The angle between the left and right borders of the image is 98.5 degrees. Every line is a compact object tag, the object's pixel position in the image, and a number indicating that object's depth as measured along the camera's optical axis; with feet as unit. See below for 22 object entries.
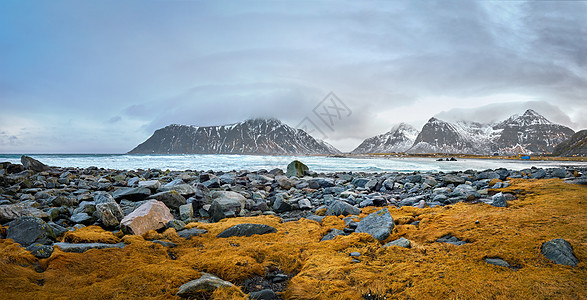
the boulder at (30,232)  12.75
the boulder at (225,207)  20.97
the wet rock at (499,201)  17.58
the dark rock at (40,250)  10.69
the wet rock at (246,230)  15.31
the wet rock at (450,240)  12.08
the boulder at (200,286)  8.13
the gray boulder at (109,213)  17.02
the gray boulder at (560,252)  9.01
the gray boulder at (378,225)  13.74
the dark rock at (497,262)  9.42
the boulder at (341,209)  19.85
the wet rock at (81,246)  11.15
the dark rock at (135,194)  23.41
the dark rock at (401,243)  12.10
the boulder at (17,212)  16.18
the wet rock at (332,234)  14.60
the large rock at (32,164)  55.47
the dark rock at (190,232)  15.51
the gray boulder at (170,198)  22.03
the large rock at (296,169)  53.01
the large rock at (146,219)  15.02
